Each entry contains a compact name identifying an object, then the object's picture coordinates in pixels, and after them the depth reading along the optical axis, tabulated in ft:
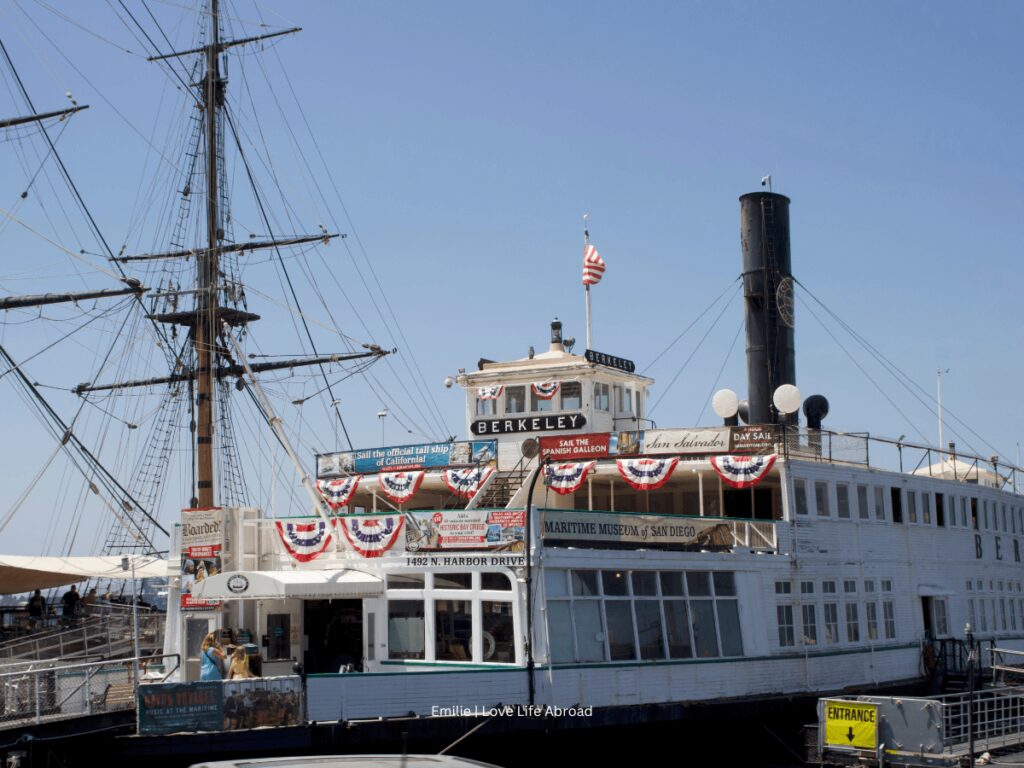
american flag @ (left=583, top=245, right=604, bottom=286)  109.81
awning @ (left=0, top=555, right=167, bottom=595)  121.29
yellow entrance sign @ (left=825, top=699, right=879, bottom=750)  61.05
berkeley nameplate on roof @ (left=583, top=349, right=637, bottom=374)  97.76
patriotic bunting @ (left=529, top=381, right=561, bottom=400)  98.78
